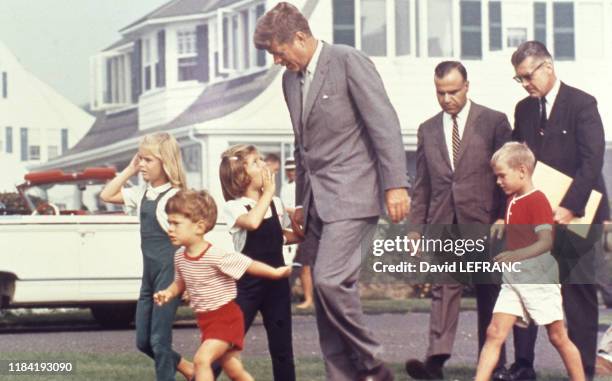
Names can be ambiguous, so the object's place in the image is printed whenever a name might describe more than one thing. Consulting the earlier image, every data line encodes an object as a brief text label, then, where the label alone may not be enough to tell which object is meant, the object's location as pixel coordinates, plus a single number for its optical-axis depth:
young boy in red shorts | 7.38
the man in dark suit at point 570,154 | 8.28
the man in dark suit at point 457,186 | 8.52
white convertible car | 10.66
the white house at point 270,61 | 9.42
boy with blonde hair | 7.80
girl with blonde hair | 7.85
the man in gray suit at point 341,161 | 7.49
